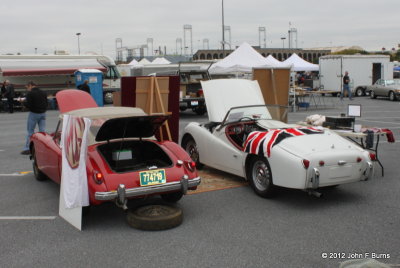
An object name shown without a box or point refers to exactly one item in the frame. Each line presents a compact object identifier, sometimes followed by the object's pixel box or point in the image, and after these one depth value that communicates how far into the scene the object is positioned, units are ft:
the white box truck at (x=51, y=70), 86.84
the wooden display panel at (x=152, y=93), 30.73
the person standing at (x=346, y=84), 92.63
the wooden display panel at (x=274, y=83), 42.09
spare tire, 17.98
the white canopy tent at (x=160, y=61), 137.27
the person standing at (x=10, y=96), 77.97
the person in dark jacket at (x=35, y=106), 36.32
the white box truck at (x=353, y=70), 104.12
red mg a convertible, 18.19
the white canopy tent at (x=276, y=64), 74.63
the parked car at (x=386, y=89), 93.23
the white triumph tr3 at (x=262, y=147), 20.29
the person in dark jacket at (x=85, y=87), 55.52
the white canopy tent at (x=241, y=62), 69.46
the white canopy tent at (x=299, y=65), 87.15
